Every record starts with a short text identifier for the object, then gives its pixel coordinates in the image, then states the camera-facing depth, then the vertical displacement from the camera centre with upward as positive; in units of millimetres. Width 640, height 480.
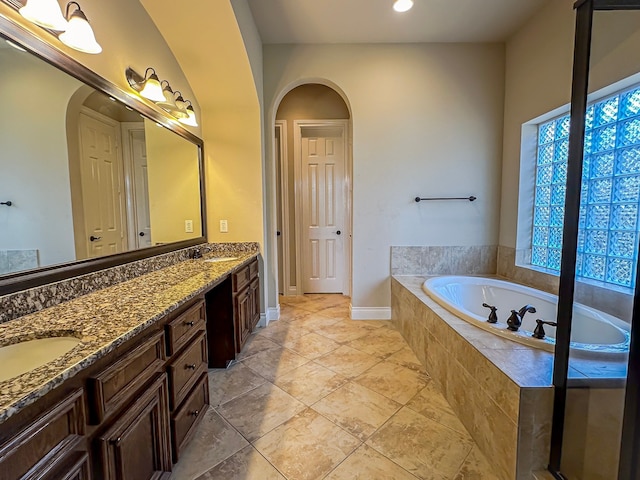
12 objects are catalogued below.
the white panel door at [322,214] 4195 +34
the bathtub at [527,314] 1198 -630
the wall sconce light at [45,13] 1108 +767
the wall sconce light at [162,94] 1873 +832
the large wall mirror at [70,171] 1132 +225
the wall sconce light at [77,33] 1251 +777
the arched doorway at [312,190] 4031 +364
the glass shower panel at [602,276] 1105 -253
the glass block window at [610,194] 1195 +91
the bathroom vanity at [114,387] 666 -495
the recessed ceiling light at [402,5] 2395 +1695
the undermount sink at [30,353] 850 -409
